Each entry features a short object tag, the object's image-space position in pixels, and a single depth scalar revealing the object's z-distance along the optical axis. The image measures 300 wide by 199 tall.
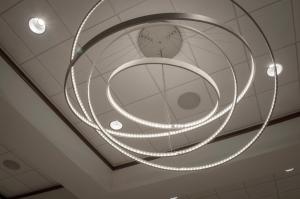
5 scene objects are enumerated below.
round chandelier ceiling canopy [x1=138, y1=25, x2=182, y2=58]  3.62
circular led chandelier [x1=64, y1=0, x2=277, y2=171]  2.14
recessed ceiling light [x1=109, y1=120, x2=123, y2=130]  4.93
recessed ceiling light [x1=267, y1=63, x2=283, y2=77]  4.12
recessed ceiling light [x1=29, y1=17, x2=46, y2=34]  3.75
